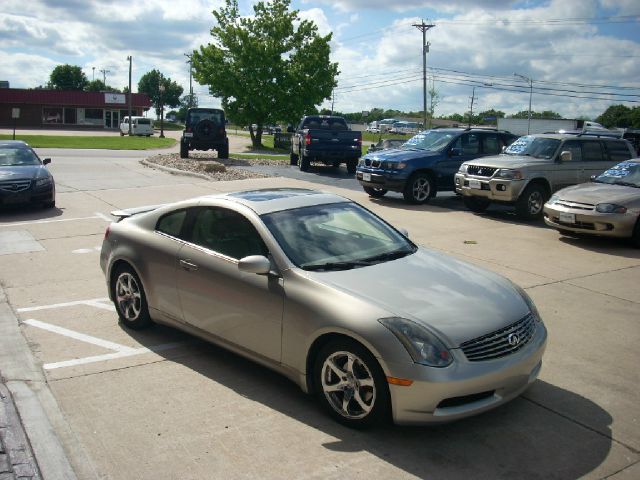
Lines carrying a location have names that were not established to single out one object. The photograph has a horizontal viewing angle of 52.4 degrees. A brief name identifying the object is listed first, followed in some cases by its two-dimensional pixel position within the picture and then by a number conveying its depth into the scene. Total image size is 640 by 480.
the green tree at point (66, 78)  120.25
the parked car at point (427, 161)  14.84
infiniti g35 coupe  3.96
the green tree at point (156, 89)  125.25
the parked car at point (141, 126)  60.78
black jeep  25.55
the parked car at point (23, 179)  12.98
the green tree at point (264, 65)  40.38
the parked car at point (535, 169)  12.99
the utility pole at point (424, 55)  54.53
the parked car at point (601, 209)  10.31
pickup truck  21.50
